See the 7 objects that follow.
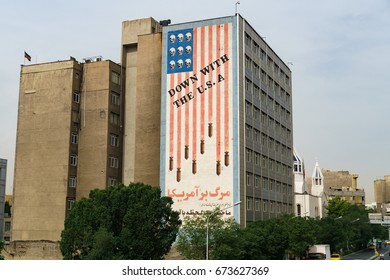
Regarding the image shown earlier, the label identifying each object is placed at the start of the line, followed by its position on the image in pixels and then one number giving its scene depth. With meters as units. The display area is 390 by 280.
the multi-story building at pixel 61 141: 80.88
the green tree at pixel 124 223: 55.34
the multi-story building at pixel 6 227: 107.85
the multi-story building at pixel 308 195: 122.34
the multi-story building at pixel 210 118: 73.19
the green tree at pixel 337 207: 144.52
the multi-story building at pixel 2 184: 98.75
